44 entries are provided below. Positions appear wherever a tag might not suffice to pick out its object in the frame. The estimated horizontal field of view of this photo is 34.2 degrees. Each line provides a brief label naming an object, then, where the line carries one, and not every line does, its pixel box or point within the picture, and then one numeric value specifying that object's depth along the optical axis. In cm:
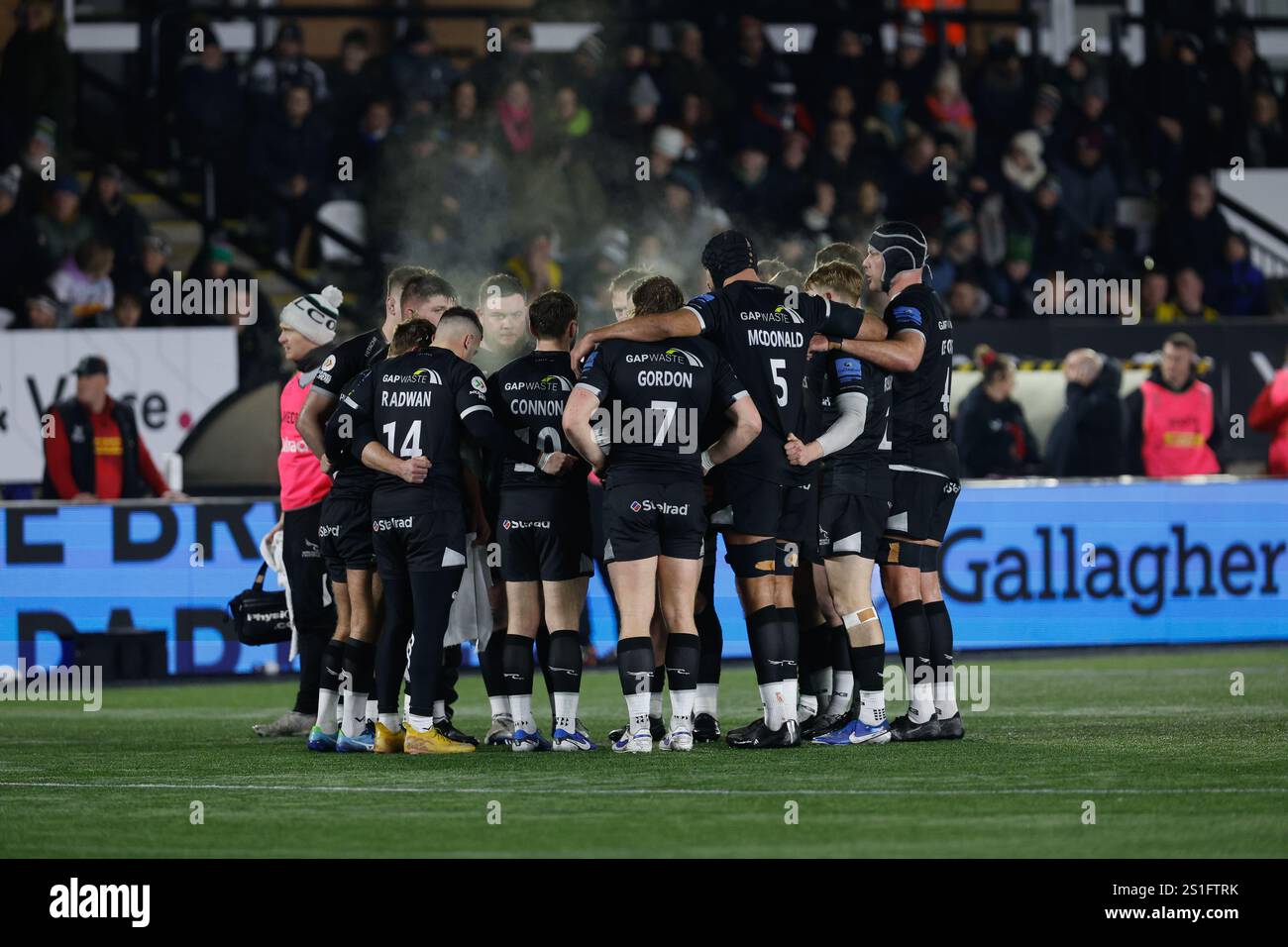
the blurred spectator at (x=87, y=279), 1817
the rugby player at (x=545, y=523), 977
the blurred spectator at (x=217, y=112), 1962
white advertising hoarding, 1673
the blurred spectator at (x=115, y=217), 1841
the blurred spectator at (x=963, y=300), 1917
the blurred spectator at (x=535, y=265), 1855
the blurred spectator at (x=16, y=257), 1805
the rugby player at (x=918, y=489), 1015
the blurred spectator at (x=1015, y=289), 2039
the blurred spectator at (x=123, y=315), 1722
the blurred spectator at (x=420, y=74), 2014
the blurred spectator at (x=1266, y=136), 2350
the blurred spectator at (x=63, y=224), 1838
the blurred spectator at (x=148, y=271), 1811
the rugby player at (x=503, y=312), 1017
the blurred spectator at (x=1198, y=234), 2138
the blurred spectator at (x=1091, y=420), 1720
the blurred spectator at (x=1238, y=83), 2342
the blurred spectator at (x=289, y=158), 1955
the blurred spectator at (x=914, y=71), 2219
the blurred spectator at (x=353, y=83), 1994
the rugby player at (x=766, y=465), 966
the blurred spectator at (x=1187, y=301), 2039
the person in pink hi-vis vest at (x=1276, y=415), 1683
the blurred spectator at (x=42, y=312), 1722
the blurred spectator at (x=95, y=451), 1530
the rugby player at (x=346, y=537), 997
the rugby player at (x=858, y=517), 994
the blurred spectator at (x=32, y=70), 1928
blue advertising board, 1471
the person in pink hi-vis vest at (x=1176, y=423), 1730
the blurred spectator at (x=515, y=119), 1994
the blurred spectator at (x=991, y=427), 1698
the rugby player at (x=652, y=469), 937
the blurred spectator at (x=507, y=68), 2011
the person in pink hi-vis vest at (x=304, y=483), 1074
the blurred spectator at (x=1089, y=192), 2162
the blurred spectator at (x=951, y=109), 2208
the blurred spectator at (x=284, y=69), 1989
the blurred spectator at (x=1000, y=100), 2228
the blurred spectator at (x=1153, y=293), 2014
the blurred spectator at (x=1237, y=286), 2109
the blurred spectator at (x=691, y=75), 2097
